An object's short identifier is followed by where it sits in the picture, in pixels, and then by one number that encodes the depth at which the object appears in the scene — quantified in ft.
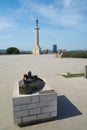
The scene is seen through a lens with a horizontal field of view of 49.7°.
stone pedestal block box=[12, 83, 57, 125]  6.01
